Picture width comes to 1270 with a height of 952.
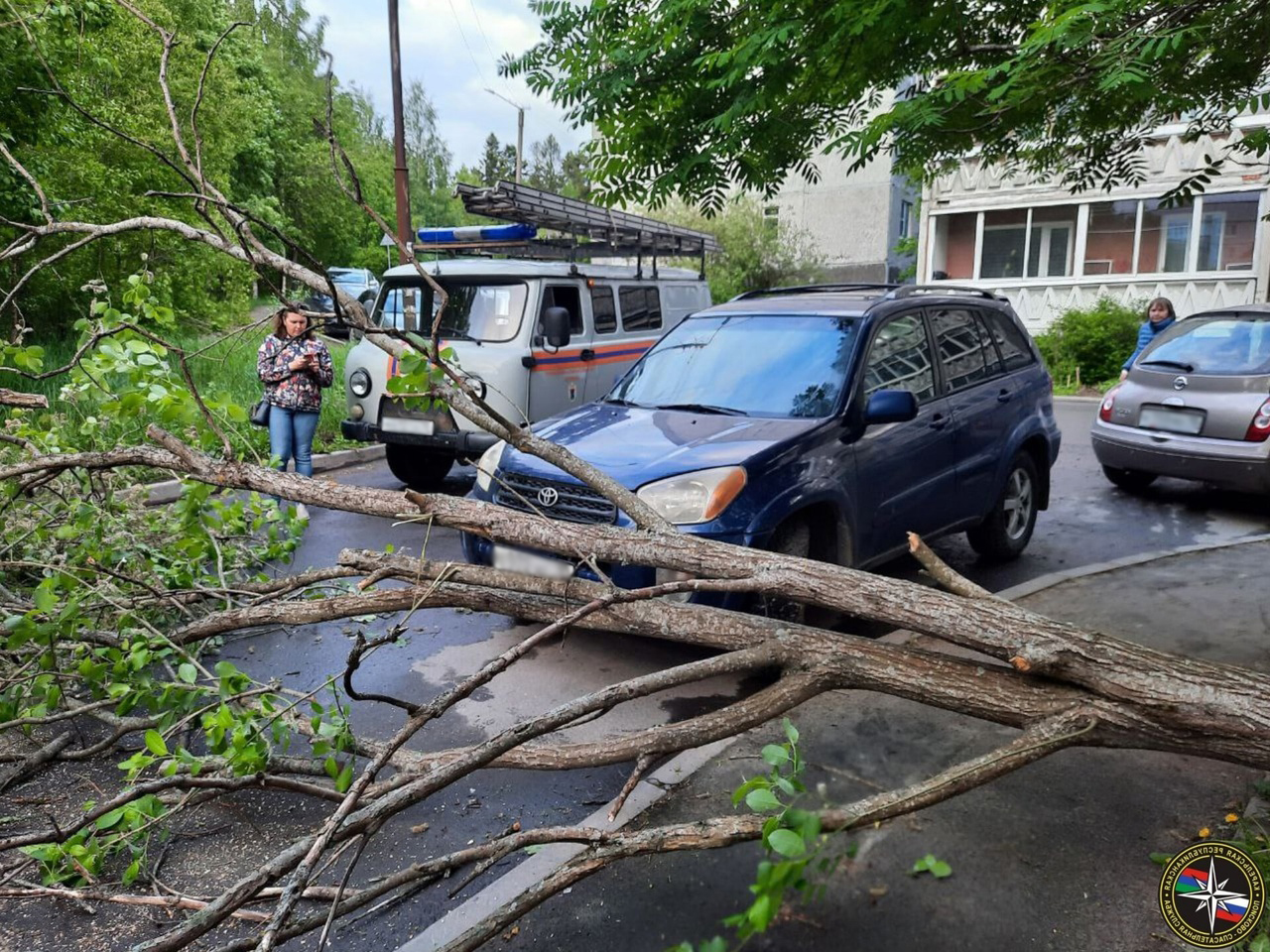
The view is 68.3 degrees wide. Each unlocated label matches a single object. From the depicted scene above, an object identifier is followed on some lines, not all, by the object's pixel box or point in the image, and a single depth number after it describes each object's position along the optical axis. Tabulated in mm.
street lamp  37175
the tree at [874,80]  4188
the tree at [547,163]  76188
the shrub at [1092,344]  19422
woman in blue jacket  11281
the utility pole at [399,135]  14500
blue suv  4625
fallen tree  2445
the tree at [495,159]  81656
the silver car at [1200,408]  7918
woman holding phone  7922
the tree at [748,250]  32531
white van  8750
